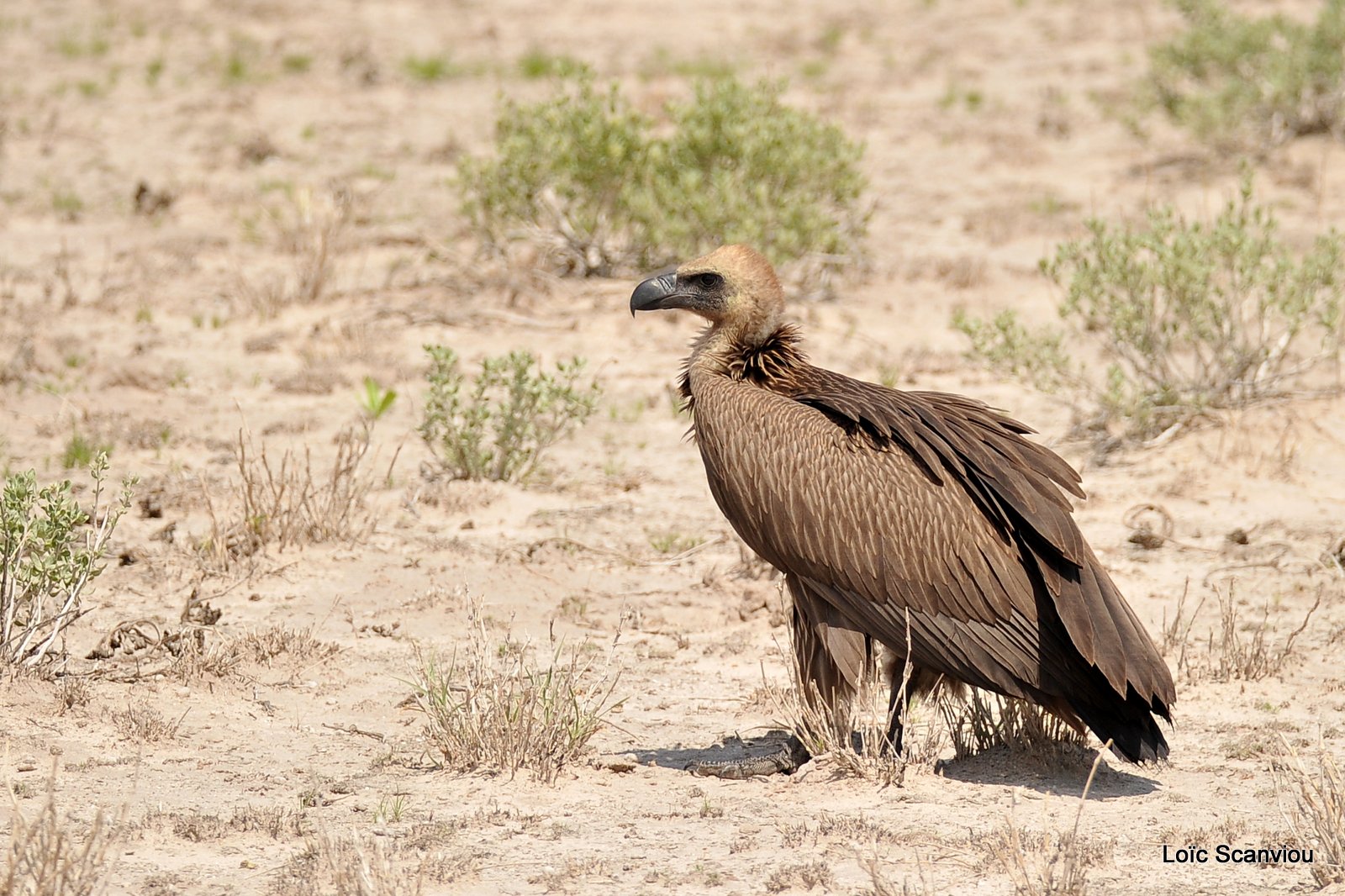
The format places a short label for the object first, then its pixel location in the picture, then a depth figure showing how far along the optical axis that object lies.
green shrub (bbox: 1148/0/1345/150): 29.34
